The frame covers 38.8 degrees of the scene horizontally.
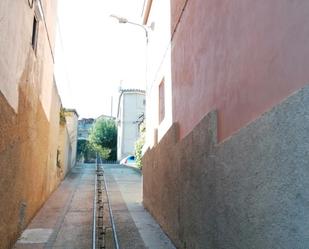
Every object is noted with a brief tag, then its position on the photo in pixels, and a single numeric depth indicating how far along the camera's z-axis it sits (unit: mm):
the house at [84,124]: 79850
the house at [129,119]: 45656
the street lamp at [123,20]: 16578
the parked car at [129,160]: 37094
